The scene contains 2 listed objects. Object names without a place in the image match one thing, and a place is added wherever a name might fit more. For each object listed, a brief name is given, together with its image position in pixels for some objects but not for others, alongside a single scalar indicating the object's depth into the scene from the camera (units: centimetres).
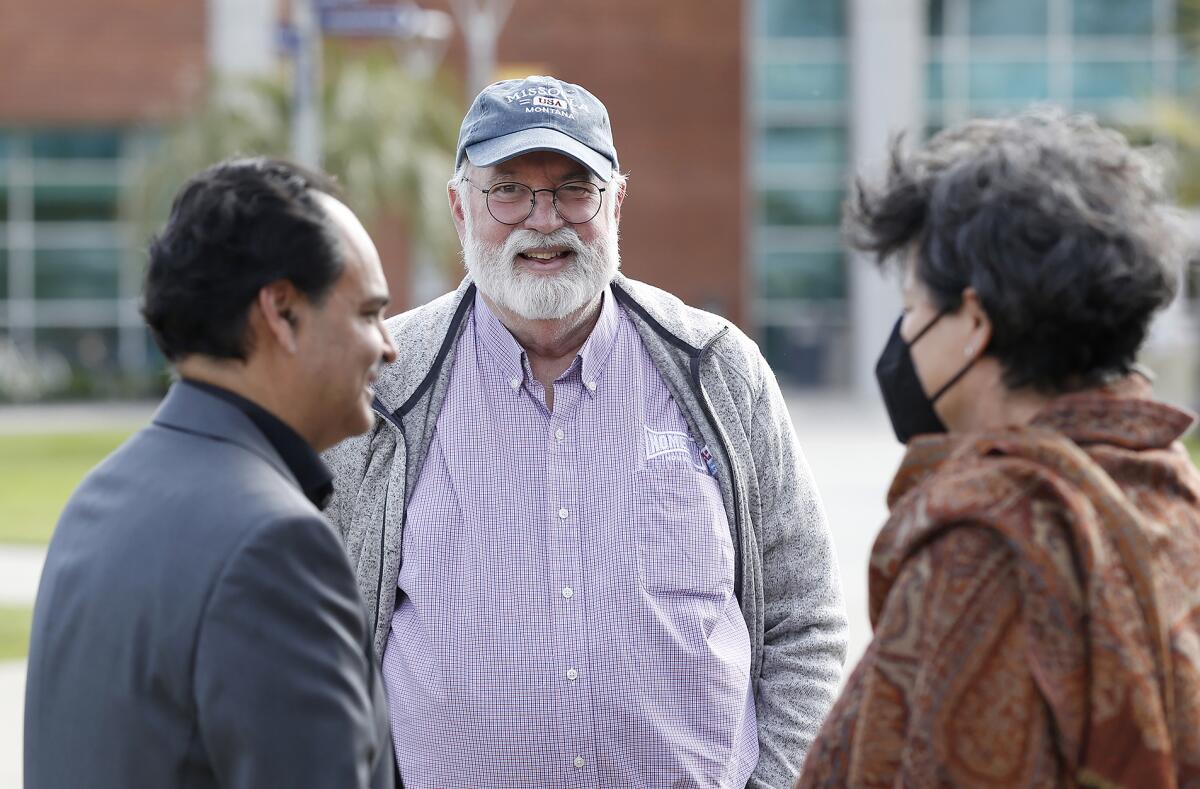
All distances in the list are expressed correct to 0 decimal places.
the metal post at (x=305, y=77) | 1524
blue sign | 1438
